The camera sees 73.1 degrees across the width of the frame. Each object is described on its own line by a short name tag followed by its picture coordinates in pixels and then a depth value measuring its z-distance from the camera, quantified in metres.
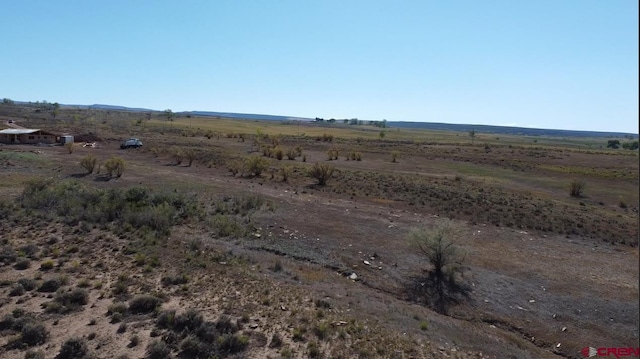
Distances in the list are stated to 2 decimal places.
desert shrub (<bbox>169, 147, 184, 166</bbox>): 51.05
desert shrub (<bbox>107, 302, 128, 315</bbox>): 11.99
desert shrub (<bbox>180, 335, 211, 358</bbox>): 10.21
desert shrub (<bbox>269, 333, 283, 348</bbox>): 10.79
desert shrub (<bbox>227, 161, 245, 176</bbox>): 44.31
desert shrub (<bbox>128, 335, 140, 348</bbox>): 10.45
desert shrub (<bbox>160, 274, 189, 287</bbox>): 14.18
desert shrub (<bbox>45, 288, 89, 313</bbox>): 11.97
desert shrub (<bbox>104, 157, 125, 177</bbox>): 36.69
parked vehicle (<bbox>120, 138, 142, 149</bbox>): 64.50
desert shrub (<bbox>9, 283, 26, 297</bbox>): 12.75
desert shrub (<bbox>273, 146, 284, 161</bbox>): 60.25
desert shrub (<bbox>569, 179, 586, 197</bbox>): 40.84
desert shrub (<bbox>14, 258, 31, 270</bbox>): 14.72
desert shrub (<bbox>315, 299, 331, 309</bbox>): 13.40
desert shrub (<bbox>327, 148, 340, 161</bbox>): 65.62
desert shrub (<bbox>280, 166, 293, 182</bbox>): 41.16
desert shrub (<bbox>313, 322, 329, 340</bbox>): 11.39
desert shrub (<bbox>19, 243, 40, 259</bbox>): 15.78
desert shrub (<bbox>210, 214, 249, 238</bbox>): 20.81
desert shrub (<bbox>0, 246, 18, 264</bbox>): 15.12
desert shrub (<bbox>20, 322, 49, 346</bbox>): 10.40
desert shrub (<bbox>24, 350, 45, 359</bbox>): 9.68
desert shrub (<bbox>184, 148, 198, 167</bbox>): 50.79
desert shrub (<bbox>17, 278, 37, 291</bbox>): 13.16
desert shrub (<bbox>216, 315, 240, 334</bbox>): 11.23
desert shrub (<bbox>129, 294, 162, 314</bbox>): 12.28
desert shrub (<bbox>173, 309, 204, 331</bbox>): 11.29
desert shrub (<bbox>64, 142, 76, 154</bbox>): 53.66
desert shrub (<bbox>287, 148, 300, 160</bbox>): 62.33
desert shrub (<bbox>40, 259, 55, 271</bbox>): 14.75
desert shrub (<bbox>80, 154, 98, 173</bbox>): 38.22
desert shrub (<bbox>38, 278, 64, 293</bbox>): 13.19
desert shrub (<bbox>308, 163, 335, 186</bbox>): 40.12
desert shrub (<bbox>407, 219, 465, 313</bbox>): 16.01
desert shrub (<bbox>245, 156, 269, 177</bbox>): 43.31
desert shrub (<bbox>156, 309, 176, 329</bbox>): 11.38
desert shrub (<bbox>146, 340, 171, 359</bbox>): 9.97
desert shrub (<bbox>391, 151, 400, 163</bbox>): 66.20
